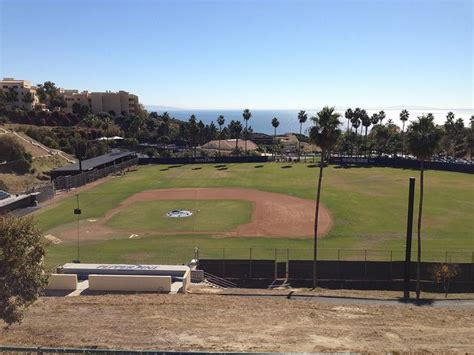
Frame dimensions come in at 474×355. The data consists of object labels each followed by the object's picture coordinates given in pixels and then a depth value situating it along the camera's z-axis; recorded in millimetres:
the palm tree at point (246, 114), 140875
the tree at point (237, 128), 135000
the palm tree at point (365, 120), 132525
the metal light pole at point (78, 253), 38081
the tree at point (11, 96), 165425
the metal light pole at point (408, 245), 31938
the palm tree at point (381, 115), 141000
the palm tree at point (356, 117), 130875
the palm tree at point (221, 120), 148312
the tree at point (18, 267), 18375
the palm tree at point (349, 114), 129650
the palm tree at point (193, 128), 126875
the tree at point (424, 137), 33250
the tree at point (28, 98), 171000
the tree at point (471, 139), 125238
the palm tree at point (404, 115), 133575
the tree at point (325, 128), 35125
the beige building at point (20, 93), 171750
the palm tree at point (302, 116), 132825
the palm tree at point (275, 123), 143850
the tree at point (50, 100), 192625
